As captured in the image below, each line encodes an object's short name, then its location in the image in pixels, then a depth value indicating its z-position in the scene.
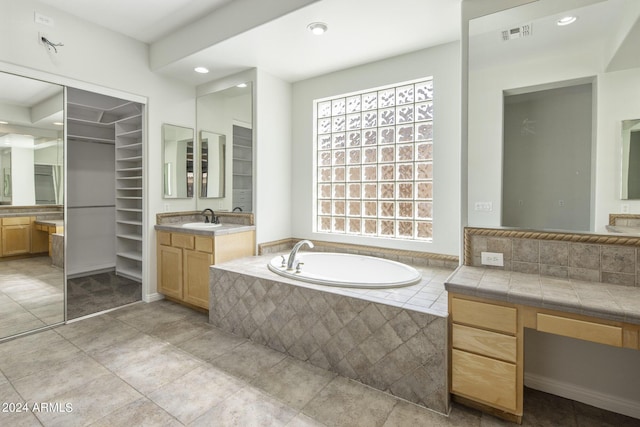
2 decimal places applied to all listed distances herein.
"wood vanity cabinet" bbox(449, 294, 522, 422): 1.67
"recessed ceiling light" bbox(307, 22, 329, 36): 2.53
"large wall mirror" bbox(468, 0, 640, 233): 1.86
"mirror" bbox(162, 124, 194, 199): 3.71
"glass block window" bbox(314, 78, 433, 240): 3.10
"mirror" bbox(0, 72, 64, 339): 2.67
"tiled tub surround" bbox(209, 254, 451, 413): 1.84
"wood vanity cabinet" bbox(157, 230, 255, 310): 3.19
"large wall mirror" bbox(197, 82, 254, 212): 3.56
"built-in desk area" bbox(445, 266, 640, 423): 1.48
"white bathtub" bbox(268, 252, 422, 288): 2.63
